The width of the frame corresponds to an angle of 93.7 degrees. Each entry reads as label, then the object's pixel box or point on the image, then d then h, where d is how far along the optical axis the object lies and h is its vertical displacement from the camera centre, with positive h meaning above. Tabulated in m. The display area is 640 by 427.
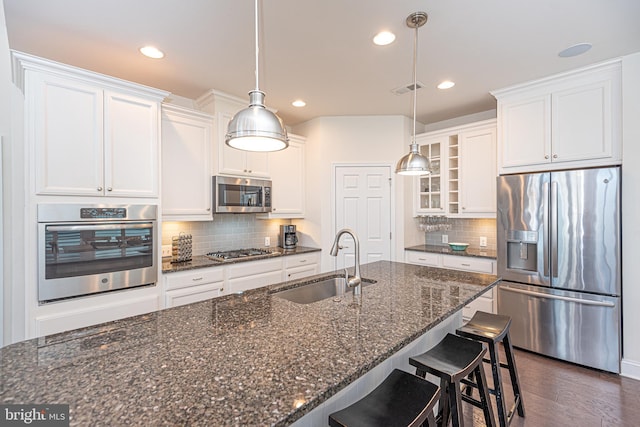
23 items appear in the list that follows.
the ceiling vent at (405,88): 3.06 +1.31
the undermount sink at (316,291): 1.98 -0.53
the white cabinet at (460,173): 3.53 +0.50
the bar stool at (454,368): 1.37 -0.74
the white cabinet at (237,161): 3.26 +0.62
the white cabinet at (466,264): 3.28 -0.61
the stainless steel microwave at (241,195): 3.23 +0.22
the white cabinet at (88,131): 2.04 +0.64
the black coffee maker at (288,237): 4.08 -0.32
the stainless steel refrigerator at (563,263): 2.51 -0.46
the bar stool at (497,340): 1.75 -0.77
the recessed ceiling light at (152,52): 2.35 +1.30
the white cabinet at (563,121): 2.57 +0.86
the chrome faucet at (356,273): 1.78 -0.36
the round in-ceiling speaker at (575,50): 2.32 +1.29
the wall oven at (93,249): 2.05 -0.25
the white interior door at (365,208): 4.00 +0.07
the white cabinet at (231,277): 2.71 -0.66
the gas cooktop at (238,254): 3.23 -0.46
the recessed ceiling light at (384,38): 2.18 +1.30
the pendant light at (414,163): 2.15 +0.36
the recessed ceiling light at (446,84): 3.01 +1.31
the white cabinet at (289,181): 3.90 +0.45
